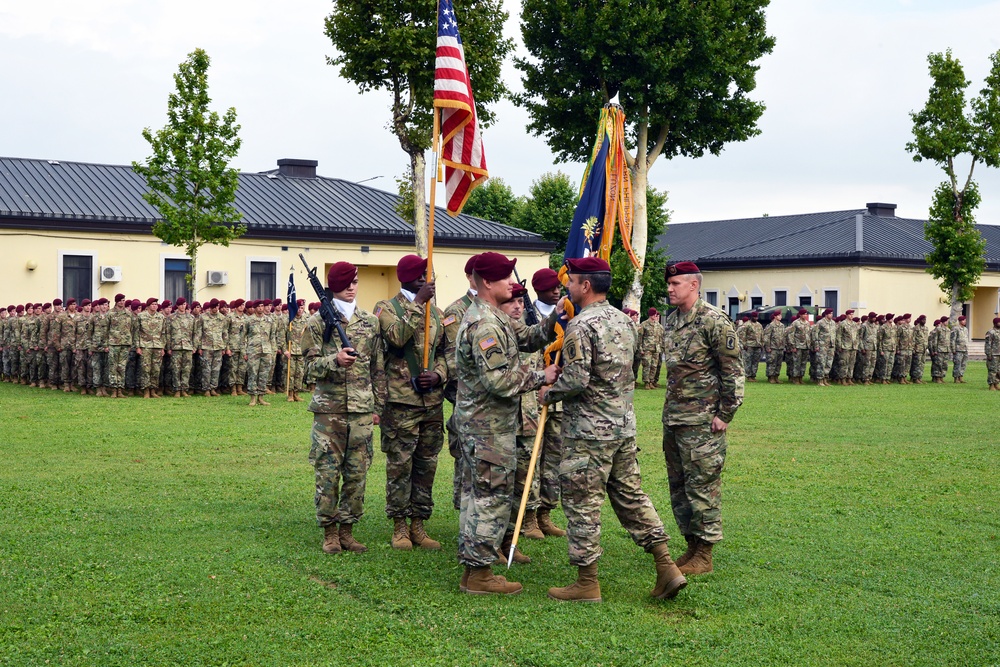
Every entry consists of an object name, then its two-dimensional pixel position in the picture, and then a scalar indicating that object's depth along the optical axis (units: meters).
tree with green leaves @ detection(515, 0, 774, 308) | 30.94
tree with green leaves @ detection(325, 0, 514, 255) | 27.92
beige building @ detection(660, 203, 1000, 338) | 49.25
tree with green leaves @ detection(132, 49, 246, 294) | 27.20
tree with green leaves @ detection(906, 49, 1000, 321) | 37.78
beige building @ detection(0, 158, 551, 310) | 32.69
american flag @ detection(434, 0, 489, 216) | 9.68
